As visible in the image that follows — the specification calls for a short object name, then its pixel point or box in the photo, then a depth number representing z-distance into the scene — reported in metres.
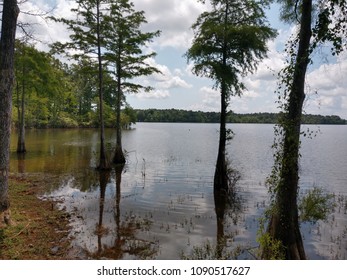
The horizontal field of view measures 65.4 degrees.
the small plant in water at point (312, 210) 10.95
